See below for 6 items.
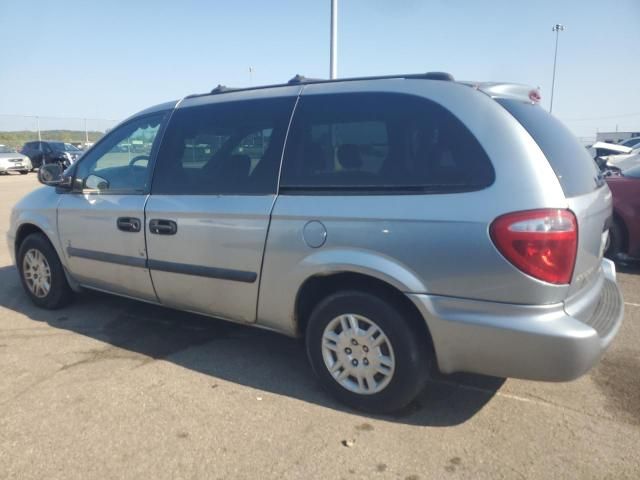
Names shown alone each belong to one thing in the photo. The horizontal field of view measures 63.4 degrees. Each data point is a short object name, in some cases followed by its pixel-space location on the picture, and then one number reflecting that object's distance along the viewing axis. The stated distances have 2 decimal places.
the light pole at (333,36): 11.83
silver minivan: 2.45
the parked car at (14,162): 22.50
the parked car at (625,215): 5.88
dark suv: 24.62
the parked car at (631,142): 23.75
